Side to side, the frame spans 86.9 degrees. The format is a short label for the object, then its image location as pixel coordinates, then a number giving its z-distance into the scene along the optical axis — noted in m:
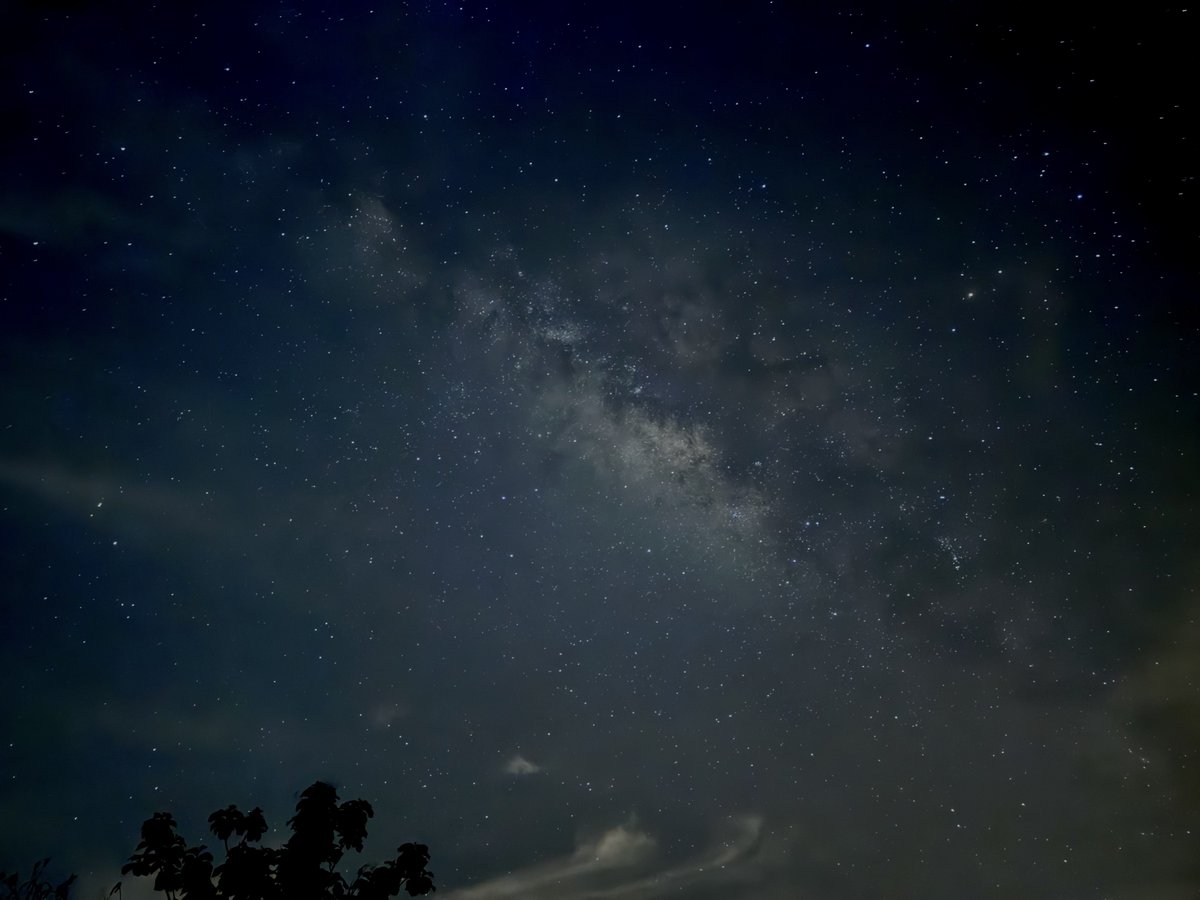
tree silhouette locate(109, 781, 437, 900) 9.84
